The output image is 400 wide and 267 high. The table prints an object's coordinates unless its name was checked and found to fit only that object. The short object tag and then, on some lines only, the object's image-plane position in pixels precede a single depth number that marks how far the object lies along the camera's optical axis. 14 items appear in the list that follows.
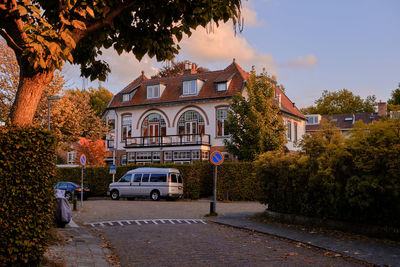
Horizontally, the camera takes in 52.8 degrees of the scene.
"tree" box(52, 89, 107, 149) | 32.34
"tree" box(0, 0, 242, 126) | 6.29
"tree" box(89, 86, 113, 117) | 65.38
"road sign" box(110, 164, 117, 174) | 27.32
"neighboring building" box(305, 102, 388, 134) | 65.69
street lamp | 26.30
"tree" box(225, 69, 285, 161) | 29.22
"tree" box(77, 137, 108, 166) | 47.59
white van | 27.79
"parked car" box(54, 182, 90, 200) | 30.94
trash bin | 12.16
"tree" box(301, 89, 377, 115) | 73.50
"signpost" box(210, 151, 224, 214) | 18.14
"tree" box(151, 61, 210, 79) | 51.09
